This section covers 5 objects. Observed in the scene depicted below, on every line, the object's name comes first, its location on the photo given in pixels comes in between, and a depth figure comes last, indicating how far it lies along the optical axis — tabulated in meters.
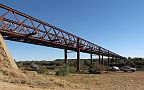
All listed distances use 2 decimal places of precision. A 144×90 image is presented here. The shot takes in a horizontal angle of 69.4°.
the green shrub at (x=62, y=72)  14.85
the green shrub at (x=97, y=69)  23.01
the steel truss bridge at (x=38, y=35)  14.17
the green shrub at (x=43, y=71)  14.71
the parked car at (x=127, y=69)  27.69
